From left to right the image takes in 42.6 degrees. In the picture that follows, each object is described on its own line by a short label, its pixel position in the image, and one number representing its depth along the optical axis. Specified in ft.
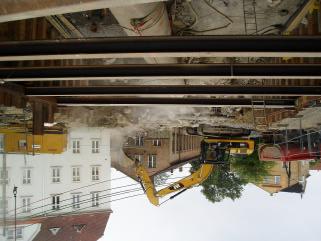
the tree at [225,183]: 114.32
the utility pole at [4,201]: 106.22
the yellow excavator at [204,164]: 52.19
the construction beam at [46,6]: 13.65
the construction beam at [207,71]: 24.20
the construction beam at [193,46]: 19.08
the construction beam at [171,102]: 35.01
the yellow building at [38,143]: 75.34
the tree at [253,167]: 87.92
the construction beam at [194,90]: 30.14
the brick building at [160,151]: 105.19
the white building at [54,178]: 109.56
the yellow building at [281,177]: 112.37
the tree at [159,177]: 102.10
